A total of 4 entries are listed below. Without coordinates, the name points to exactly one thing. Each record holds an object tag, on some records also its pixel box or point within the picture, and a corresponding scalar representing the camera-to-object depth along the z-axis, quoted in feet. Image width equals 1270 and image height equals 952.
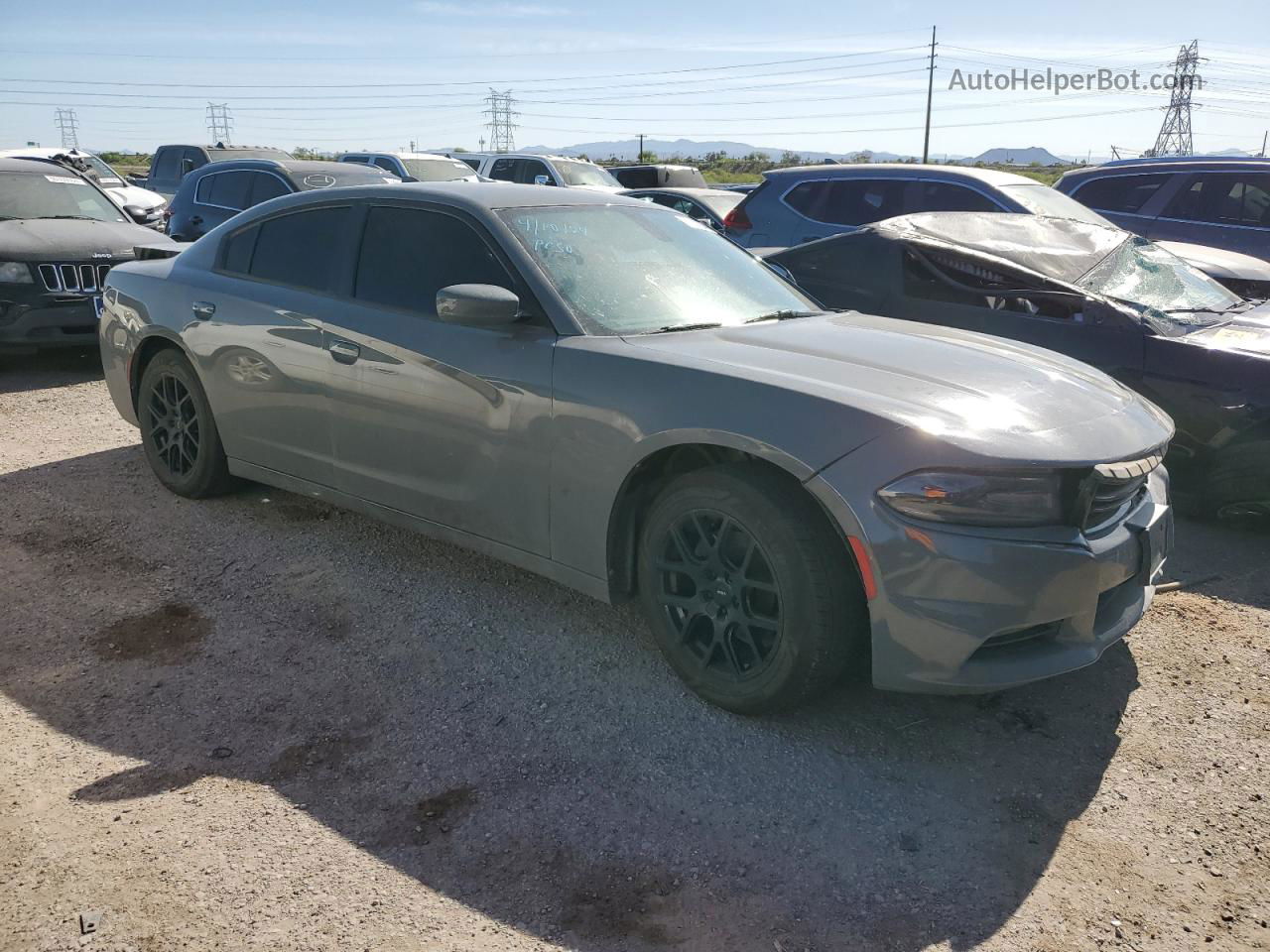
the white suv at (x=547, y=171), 57.36
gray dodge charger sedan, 9.52
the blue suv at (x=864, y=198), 26.06
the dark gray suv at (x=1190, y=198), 29.68
